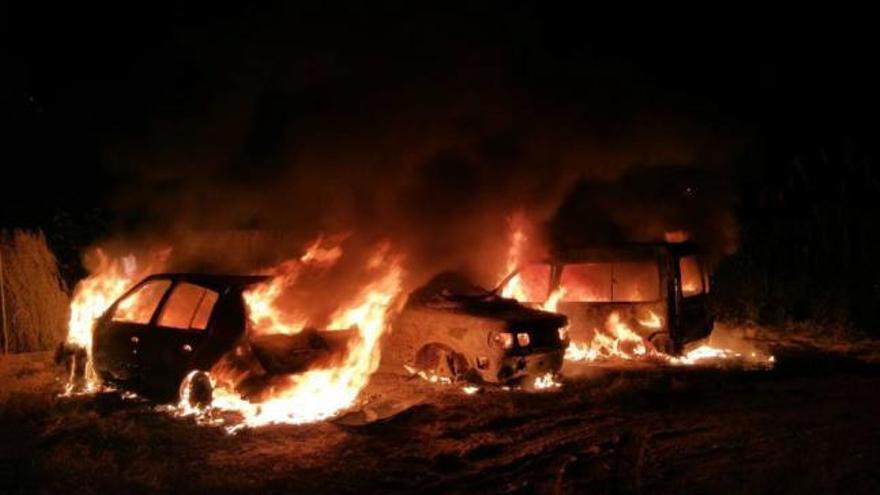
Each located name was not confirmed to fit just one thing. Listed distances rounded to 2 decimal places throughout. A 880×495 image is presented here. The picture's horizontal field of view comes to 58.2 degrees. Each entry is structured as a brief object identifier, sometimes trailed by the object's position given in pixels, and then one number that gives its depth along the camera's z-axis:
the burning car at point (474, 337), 9.16
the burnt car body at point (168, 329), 8.12
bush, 11.91
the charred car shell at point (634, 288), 10.63
